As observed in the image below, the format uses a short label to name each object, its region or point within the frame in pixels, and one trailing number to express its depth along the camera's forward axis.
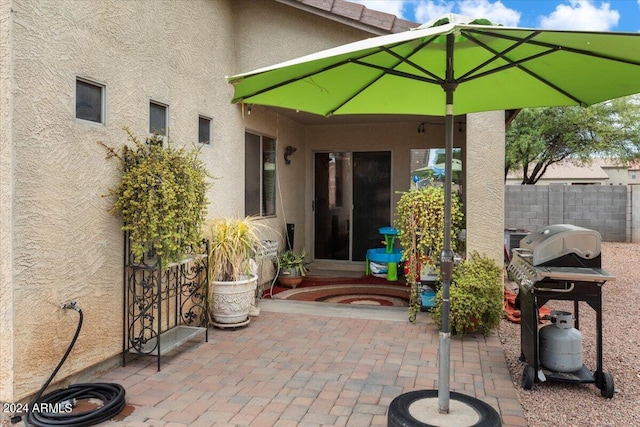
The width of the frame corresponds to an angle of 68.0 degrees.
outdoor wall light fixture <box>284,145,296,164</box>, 7.99
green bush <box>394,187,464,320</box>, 5.39
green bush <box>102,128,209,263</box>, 3.86
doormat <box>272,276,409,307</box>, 6.72
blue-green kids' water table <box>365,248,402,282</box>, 7.88
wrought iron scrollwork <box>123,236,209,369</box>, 4.10
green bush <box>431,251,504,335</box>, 4.76
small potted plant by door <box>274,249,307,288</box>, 7.38
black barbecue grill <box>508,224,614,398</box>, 3.58
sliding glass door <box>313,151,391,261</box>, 9.01
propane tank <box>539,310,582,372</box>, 3.71
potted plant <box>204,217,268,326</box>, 5.13
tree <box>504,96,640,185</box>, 16.86
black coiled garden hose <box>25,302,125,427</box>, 2.99
